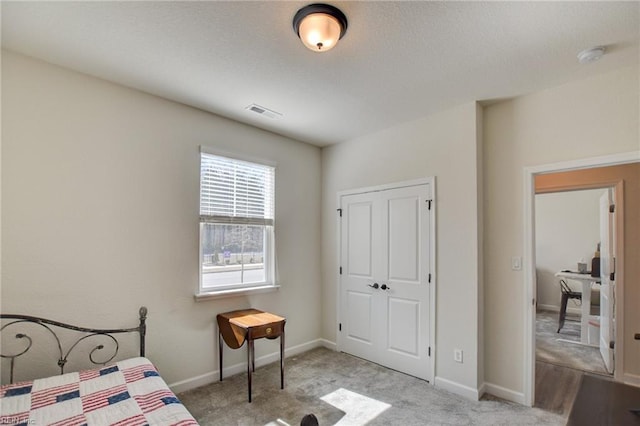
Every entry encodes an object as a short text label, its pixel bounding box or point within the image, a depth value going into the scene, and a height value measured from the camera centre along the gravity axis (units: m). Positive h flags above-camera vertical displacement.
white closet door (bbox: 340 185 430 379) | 3.31 -0.61
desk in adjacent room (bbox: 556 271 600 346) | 4.38 -1.12
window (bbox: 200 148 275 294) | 3.22 -0.01
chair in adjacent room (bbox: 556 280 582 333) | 5.02 -1.19
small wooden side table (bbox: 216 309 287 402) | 2.83 -0.98
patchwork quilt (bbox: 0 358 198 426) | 1.59 -1.00
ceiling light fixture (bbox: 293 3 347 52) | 1.73 +1.14
